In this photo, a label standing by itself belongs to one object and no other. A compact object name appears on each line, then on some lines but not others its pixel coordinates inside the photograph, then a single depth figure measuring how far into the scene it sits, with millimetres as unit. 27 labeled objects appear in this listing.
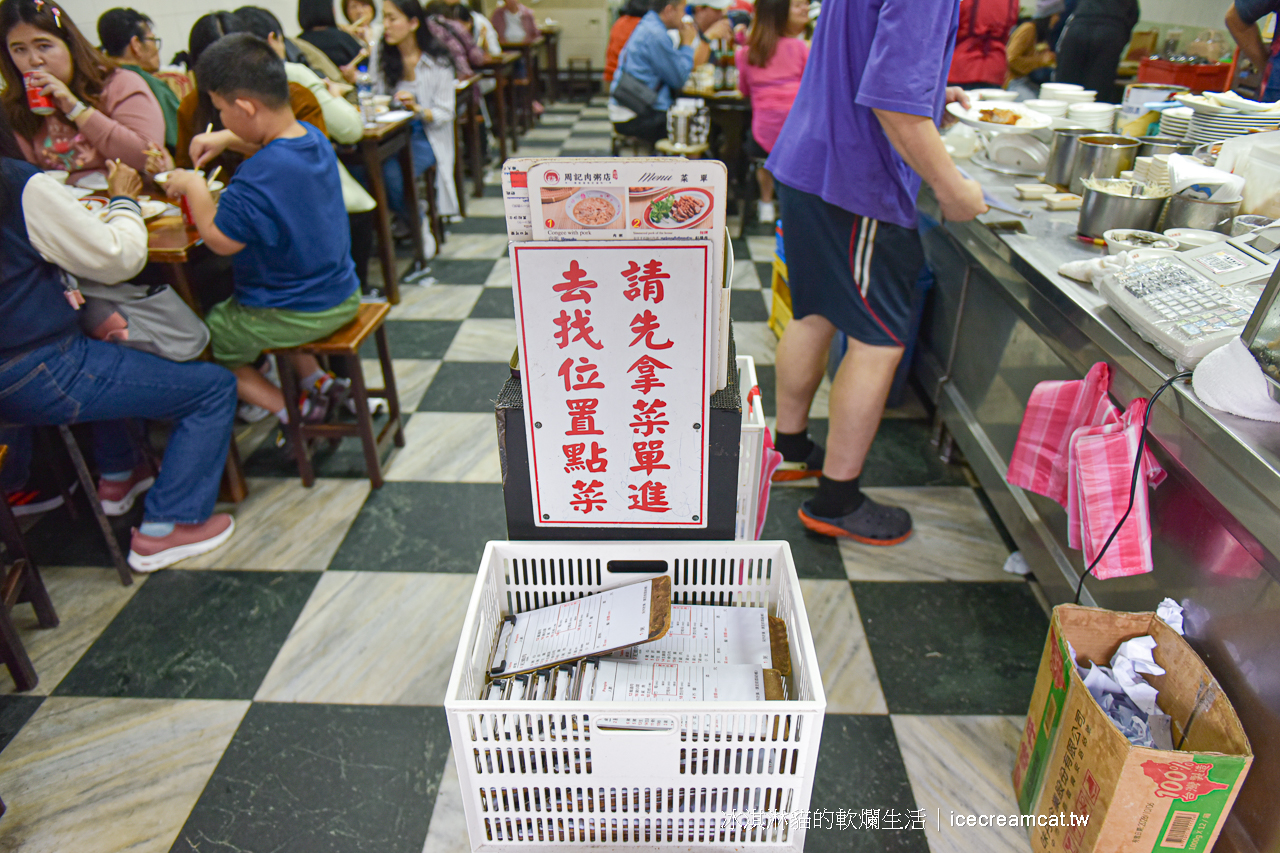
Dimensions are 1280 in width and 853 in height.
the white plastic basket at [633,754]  901
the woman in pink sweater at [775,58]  3572
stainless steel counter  1039
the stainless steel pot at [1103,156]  1859
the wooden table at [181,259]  1906
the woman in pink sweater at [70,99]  2277
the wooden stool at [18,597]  1553
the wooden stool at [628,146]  6023
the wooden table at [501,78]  5747
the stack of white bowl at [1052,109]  2285
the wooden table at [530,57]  7121
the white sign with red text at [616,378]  921
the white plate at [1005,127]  2129
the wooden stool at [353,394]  2133
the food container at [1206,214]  1562
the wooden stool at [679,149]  4309
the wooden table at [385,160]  3184
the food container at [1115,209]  1626
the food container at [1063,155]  1989
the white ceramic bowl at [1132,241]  1527
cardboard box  985
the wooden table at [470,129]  4477
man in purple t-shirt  1462
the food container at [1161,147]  1896
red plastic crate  3099
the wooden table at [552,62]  8570
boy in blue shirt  1886
